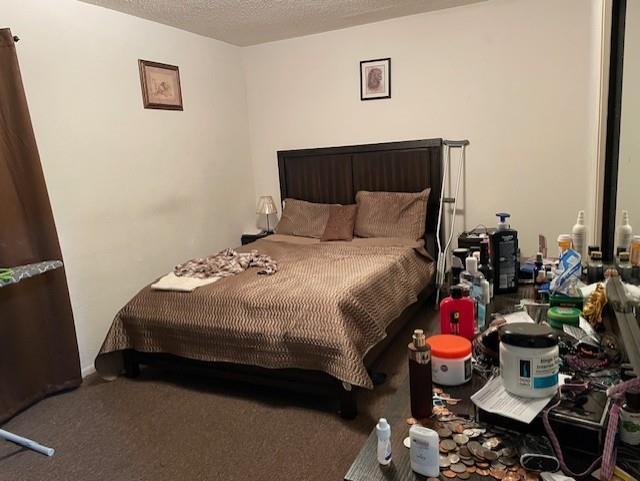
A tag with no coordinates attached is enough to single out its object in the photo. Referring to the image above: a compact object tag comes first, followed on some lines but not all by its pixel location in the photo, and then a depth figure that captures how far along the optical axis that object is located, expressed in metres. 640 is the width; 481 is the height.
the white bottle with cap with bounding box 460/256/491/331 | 1.52
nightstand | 4.22
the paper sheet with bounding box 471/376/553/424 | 0.93
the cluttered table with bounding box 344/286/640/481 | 0.86
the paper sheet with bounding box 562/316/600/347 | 1.23
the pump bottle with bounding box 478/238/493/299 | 1.75
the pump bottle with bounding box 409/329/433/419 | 1.06
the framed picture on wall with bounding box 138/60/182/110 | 3.31
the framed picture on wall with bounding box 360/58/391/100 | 3.78
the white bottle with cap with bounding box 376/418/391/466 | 0.92
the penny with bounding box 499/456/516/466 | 0.88
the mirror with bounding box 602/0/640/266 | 1.51
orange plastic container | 1.14
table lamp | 4.22
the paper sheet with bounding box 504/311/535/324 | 1.41
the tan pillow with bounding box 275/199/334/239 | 3.87
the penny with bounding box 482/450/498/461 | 0.89
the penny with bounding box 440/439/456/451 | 0.94
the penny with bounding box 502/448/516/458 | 0.90
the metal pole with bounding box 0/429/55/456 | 2.06
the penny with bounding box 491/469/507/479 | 0.85
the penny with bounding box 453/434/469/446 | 0.95
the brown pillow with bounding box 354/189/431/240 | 3.54
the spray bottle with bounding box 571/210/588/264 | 1.86
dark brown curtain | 2.37
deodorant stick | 0.87
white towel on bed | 2.58
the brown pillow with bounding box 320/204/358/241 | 3.65
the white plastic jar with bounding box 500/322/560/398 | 0.95
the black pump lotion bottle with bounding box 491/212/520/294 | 1.81
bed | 2.17
